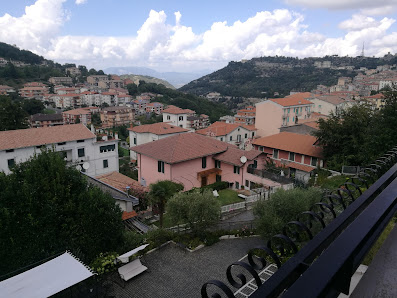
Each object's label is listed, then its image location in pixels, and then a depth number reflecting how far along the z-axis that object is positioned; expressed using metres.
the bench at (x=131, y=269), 10.89
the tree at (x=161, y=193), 16.95
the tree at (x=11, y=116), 41.41
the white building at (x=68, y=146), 28.14
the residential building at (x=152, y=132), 43.31
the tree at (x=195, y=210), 14.12
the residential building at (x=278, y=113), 46.38
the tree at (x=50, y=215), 10.03
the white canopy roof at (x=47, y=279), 7.85
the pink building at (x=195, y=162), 24.09
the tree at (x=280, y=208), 12.36
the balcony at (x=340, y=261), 1.11
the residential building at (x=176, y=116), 60.19
